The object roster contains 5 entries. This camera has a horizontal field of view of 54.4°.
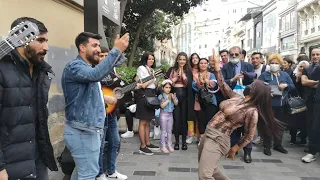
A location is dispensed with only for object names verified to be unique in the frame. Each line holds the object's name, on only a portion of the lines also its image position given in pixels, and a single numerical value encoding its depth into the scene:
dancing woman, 3.30
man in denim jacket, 2.74
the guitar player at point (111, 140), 4.19
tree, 16.86
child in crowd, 5.94
